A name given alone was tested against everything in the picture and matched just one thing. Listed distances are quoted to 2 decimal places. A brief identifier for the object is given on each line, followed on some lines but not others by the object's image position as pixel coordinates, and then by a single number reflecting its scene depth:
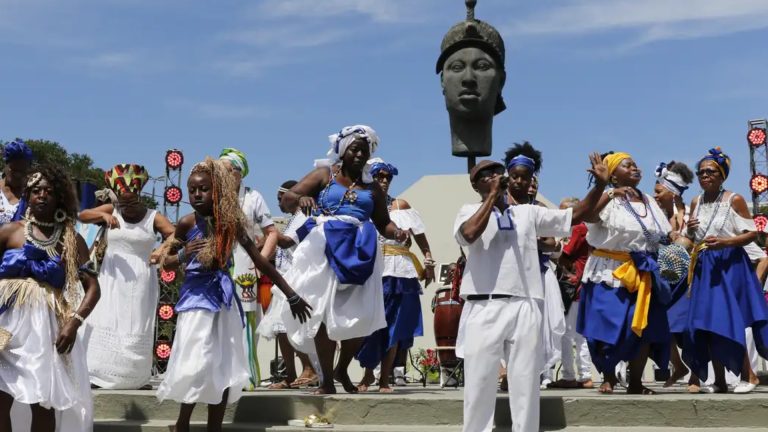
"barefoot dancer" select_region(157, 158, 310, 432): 6.67
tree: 43.22
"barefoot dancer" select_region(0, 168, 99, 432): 6.26
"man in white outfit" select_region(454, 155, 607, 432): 6.24
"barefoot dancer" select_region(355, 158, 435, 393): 8.80
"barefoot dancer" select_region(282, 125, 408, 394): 7.52
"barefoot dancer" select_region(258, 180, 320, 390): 9.45
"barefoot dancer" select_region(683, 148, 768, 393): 8.02
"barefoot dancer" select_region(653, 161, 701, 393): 8.78
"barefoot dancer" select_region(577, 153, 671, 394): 7.82
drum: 12.18
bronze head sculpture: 17.81
